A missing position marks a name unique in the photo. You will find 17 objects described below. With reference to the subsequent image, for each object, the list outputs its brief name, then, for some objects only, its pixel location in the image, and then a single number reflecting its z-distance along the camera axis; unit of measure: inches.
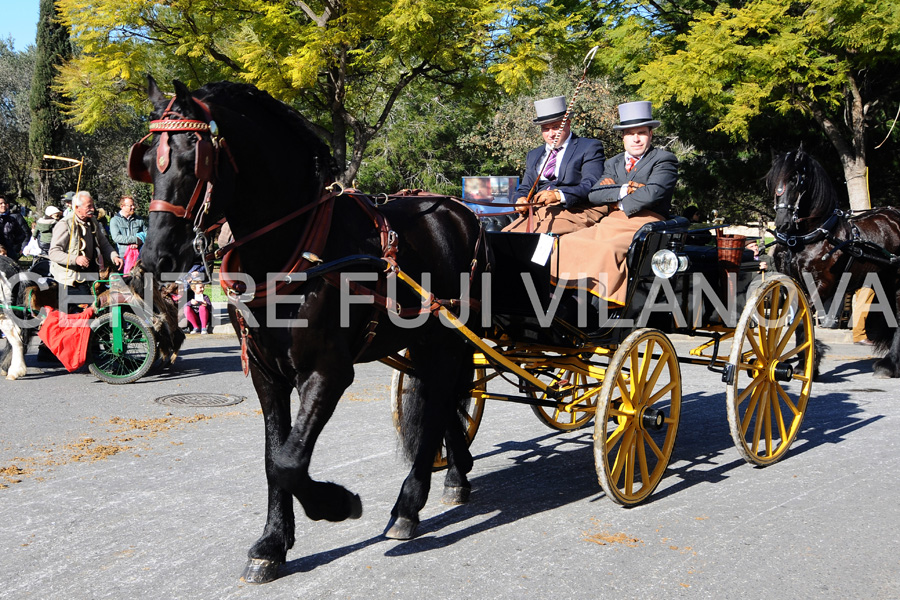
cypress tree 1029.2
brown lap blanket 201.5
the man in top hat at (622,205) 202.1
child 521.0
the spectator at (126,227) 480.1
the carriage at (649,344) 198.5
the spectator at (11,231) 498.9
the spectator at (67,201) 394.2
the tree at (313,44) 606.5
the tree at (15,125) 1354.6
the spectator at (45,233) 397.4
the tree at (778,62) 507.2
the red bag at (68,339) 363.9
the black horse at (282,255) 132.5
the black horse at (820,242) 353.4
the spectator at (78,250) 378.3
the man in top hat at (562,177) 221.0
